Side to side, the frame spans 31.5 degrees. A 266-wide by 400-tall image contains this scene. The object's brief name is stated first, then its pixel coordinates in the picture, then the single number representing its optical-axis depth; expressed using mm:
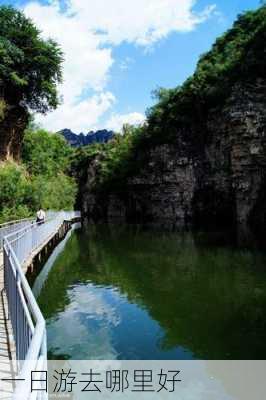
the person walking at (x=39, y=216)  29839
